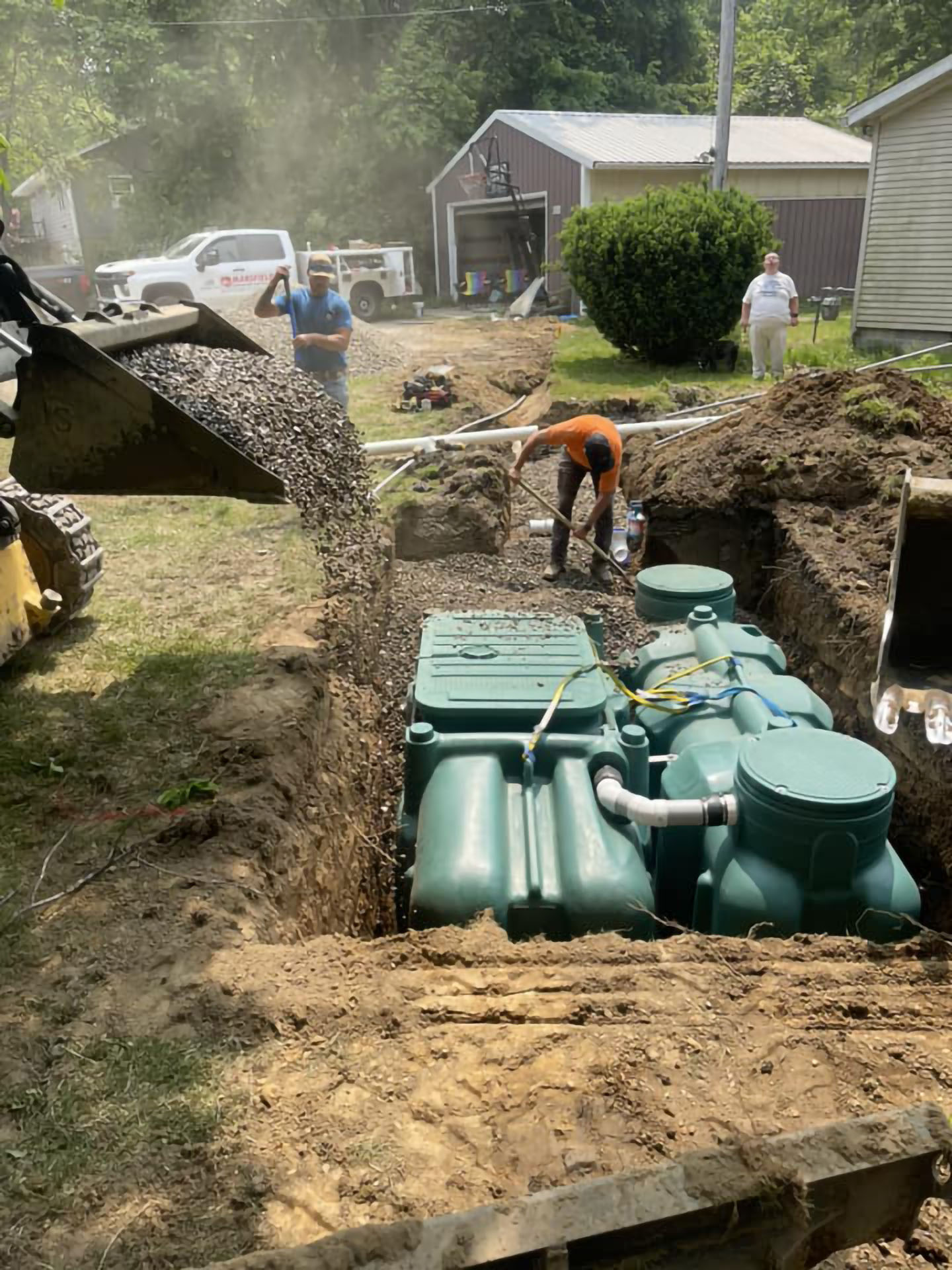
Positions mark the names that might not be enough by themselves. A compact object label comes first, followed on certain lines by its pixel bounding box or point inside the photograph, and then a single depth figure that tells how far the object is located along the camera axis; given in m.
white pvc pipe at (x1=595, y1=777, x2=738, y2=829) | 3.88
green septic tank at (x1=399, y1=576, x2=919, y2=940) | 3.78
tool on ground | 13.05
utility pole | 15.38
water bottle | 8.73
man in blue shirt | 8.43
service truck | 19.78
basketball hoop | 28.28
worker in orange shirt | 7.62
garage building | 23.91
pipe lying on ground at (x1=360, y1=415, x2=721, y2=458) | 10.07
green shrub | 14.10
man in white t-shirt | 12.84
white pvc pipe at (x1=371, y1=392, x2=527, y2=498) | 9.00
